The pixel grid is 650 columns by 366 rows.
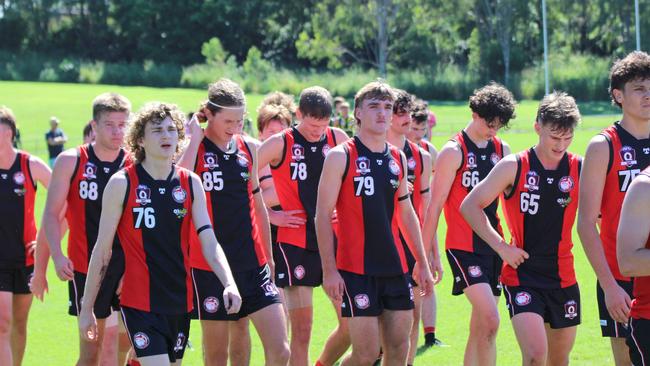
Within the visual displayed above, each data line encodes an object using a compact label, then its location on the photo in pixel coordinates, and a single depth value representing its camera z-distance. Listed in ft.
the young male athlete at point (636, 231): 30.89
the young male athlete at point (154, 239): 40.73
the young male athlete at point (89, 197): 48.78
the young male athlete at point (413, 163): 57.06
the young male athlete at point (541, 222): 46.09
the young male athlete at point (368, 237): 45.80
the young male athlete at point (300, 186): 55.77
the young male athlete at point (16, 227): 54.19
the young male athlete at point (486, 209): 51.74
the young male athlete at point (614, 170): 39.14
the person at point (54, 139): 206.17
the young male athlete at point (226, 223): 48.01
